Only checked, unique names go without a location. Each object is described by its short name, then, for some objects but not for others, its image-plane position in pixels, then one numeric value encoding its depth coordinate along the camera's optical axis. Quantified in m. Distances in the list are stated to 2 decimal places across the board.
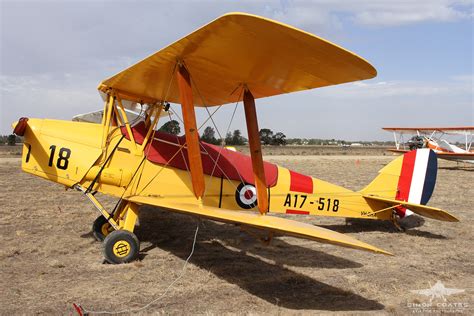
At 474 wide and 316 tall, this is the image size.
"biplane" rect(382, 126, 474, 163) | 23.18
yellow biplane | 3.80
